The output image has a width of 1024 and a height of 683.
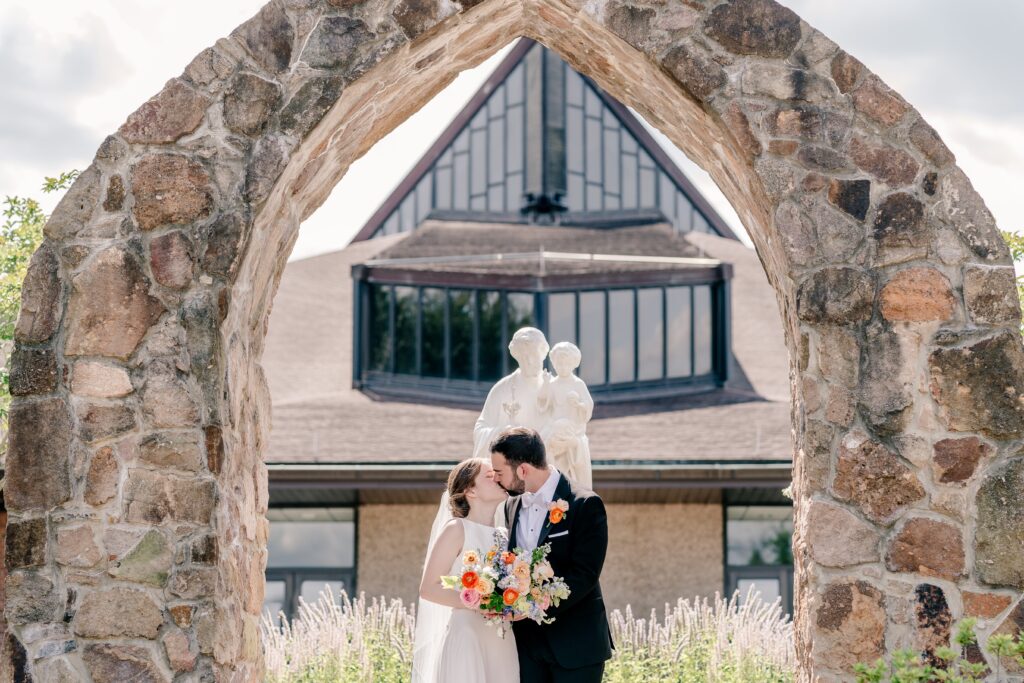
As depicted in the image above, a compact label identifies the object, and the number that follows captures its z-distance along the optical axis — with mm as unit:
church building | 13977
